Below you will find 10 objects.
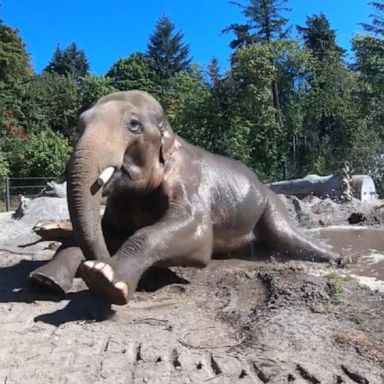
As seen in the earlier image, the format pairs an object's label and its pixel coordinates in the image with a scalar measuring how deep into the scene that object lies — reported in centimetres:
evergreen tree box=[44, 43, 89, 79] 5878
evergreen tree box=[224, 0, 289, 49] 3441
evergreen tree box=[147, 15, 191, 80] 5566
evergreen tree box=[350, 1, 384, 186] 2777
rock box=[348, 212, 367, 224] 1033
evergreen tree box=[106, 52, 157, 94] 4841
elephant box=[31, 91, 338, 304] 397
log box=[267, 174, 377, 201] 1413
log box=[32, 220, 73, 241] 649
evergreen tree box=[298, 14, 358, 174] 3145
